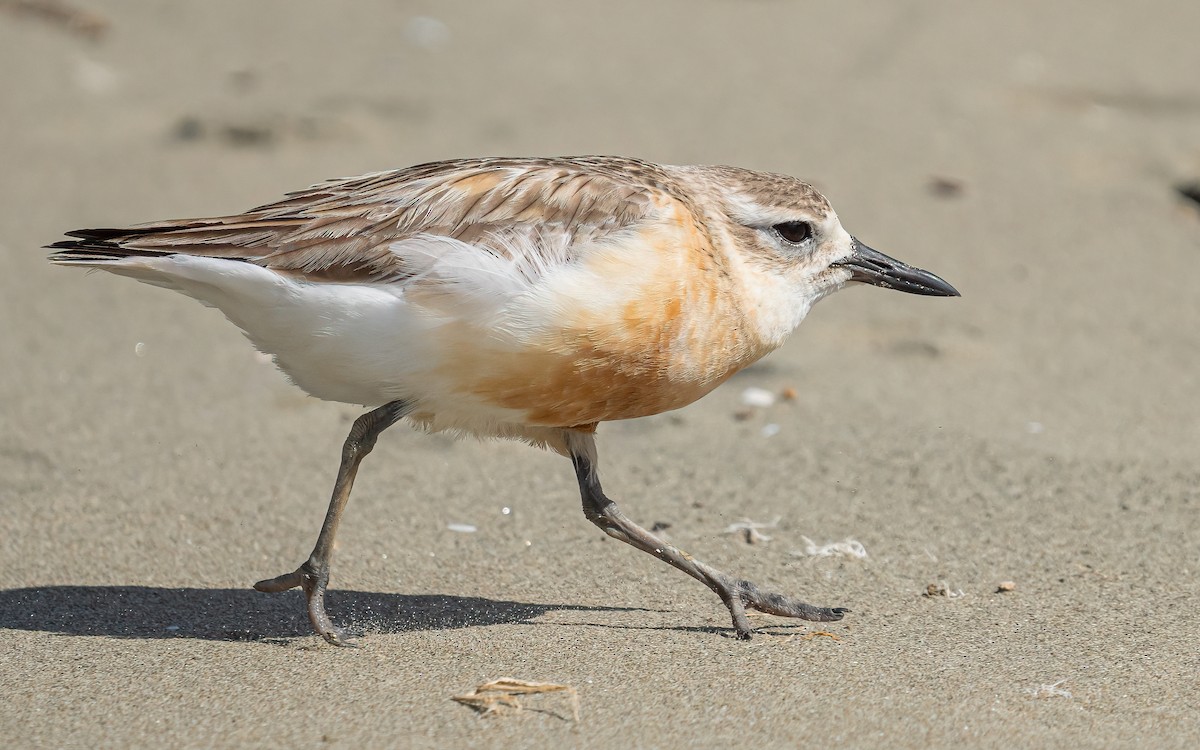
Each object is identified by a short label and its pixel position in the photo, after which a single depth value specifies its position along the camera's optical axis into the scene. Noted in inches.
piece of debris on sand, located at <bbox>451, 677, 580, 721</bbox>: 316.5
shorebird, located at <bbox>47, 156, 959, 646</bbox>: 351.3
